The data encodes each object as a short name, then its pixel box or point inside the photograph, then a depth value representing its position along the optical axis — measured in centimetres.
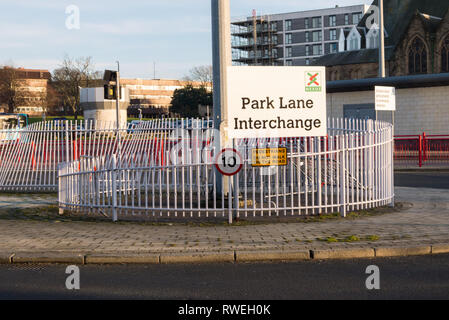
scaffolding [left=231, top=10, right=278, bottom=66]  10919
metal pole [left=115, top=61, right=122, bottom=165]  1462
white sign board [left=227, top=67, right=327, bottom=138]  1009
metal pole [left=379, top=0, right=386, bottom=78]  3259
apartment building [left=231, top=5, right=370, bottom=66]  10856
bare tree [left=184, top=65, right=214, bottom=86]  9938
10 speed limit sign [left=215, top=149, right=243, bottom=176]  969
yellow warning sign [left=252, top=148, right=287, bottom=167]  980
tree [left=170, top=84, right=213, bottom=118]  8944
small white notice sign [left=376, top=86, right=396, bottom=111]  1978
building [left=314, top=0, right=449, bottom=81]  5906
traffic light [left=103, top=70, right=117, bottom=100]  2022
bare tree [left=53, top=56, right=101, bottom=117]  7694
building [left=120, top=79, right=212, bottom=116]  12731
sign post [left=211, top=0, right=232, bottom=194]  1092
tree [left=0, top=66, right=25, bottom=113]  7838
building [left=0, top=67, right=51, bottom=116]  7875
